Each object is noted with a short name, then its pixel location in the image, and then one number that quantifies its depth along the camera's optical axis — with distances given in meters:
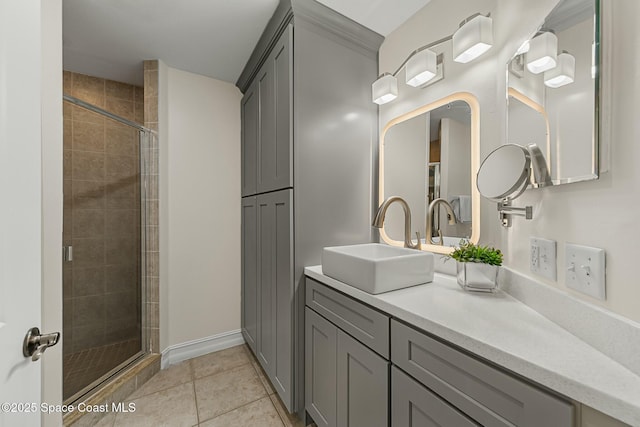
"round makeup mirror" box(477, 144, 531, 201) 0.88
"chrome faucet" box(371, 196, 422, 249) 1.28
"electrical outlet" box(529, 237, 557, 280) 0.79
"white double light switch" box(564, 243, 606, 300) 0.61
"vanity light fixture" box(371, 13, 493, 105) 1.06
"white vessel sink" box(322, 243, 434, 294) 1.01
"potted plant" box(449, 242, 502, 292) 1.00
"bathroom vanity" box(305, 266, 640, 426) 0.51
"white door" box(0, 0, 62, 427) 0.52
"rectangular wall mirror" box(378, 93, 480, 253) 1.26
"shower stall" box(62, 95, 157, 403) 1.62
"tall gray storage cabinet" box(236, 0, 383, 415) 1.44
